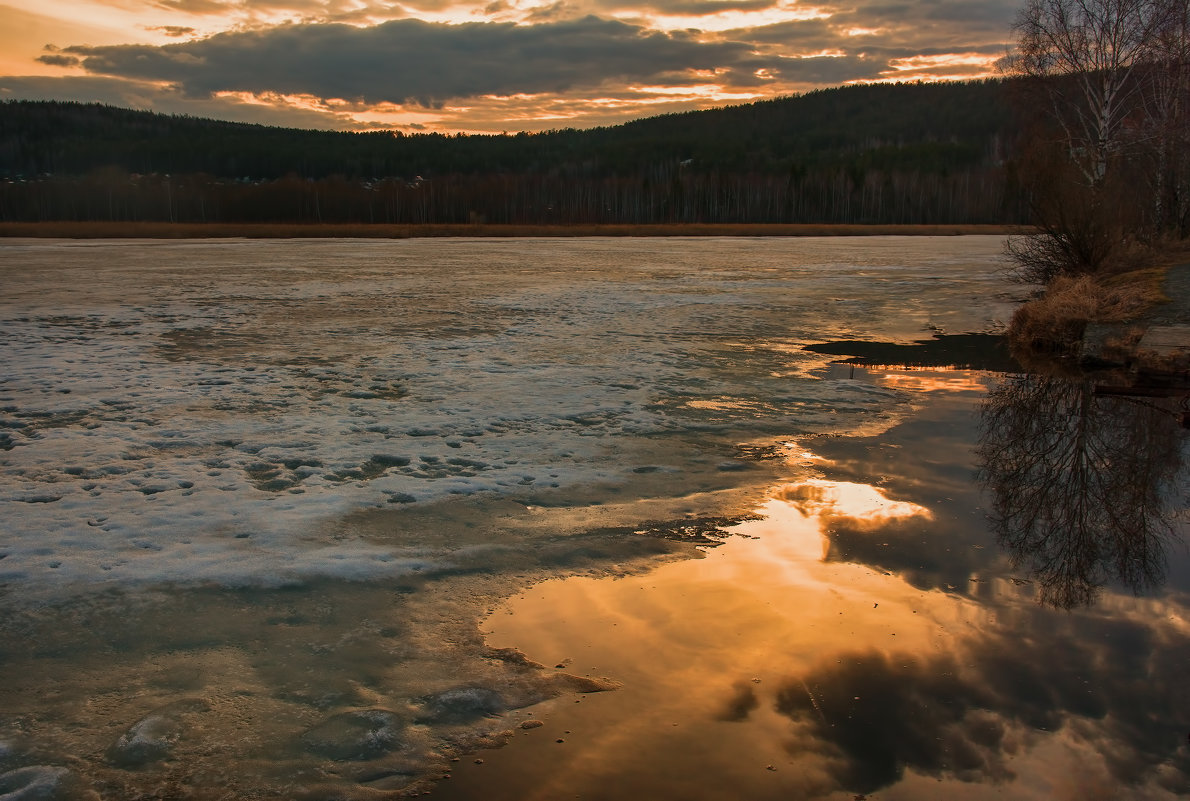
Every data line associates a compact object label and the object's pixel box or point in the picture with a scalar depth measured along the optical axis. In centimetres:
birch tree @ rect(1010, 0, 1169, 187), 2386
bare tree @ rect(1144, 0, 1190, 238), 2164
